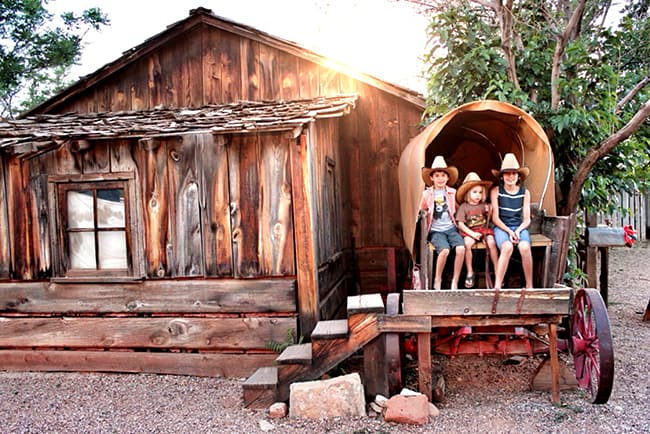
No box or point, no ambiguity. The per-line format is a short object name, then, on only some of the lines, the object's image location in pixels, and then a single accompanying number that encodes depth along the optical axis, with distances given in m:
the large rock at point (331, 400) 4.60
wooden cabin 5.74
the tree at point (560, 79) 6.31
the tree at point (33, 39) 12.80
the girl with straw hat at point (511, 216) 4.66
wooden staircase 4.76
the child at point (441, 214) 4.79
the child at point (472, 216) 4.83
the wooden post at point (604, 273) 7.68
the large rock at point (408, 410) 4.36
